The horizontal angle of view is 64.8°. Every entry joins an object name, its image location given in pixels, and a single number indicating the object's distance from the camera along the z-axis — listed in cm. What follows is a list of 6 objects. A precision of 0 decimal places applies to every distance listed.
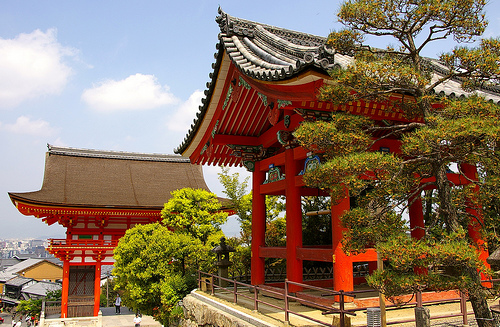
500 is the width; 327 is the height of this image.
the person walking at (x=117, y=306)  2146
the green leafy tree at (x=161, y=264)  1134
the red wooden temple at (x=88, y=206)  1823
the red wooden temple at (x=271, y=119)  591
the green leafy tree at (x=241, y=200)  1569
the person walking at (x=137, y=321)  1701
